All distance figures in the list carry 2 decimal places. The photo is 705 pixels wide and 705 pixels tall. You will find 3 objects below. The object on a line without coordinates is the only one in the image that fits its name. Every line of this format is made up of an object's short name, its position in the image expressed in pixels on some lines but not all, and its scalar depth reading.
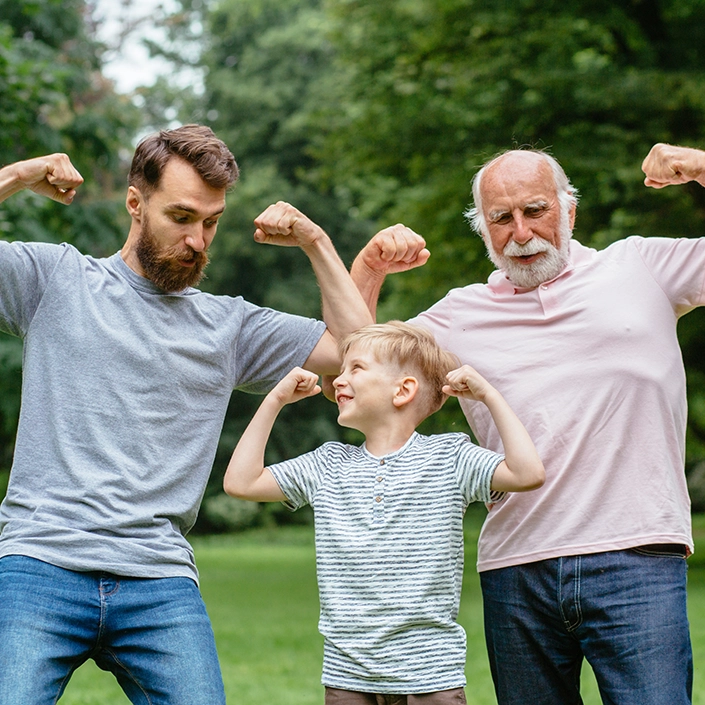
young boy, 3.14
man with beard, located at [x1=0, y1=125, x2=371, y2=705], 3.12
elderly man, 3.33
